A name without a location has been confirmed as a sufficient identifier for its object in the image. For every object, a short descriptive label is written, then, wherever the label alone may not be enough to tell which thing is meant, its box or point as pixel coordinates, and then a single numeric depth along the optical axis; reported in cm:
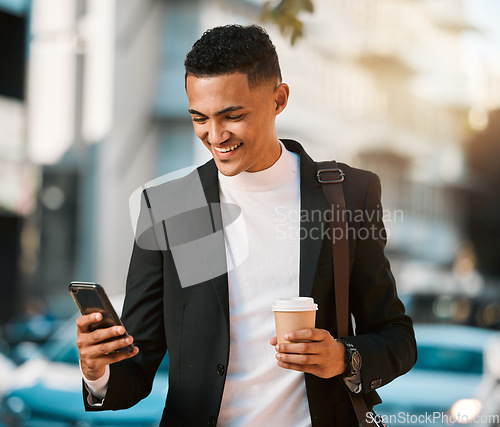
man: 228
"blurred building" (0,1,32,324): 2156
